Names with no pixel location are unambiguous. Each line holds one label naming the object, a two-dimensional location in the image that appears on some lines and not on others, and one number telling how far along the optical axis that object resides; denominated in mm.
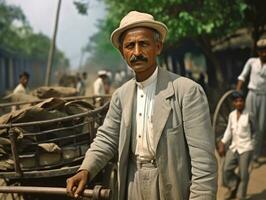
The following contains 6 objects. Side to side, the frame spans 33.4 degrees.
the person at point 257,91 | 7285
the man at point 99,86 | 11756
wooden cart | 3580
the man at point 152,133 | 2307
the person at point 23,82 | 8984
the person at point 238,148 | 5900
